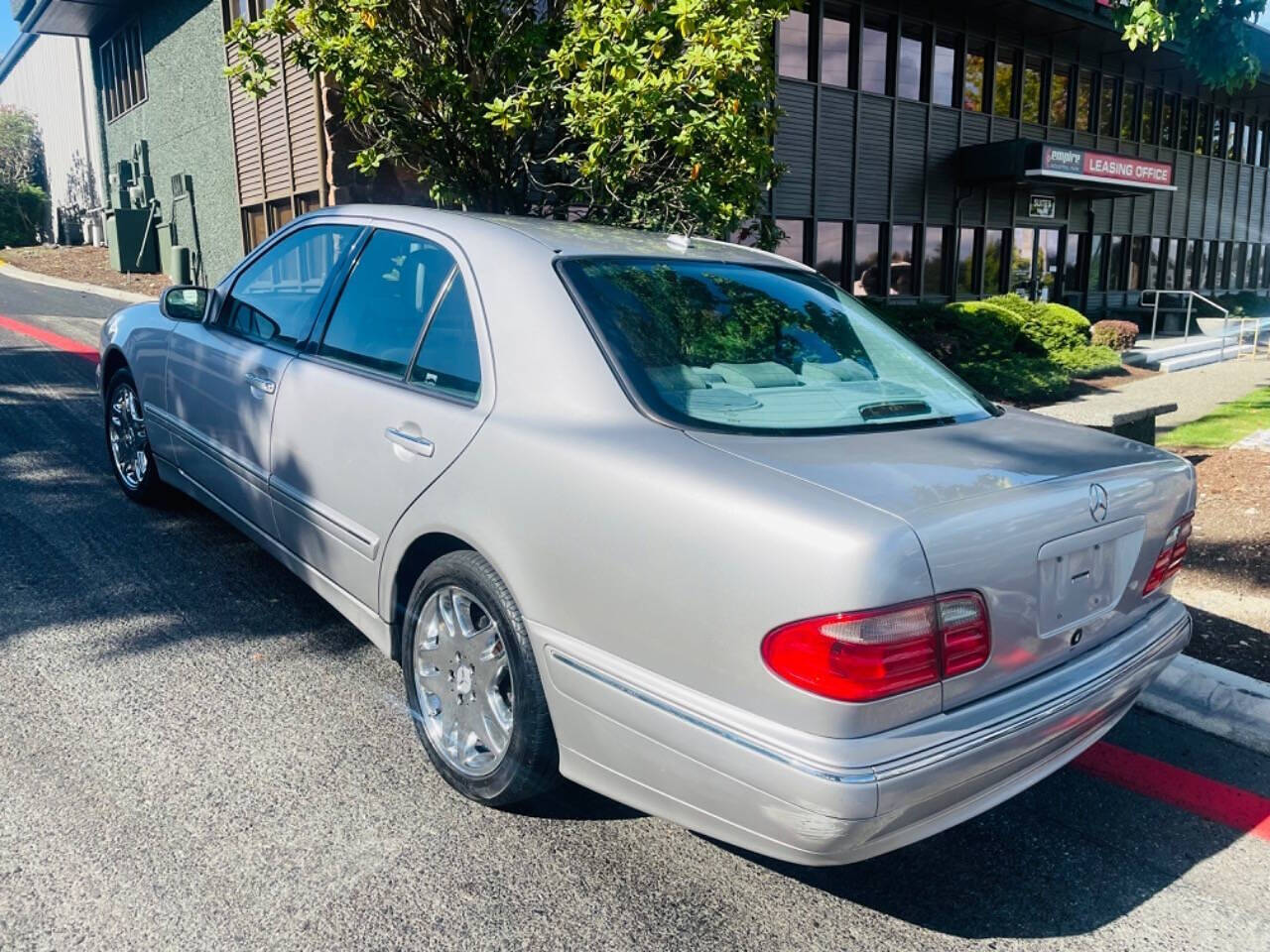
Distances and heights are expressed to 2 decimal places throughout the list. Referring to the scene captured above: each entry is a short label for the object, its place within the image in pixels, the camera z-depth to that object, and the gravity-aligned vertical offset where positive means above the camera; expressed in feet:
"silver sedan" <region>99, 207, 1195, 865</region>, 6.83 -2.09
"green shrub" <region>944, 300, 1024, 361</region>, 44.75 -3.28
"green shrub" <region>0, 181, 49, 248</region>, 98.37 +4.80
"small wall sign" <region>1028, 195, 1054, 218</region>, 69.21 +3.27
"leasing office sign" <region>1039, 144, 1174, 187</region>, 60.44 +5.48
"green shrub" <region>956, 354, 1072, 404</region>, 38.19 -4.71
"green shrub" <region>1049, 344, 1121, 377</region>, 47.44 -4.89
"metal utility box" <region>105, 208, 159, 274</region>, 64.64 +1.31
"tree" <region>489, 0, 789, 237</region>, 22.85 +3.51
